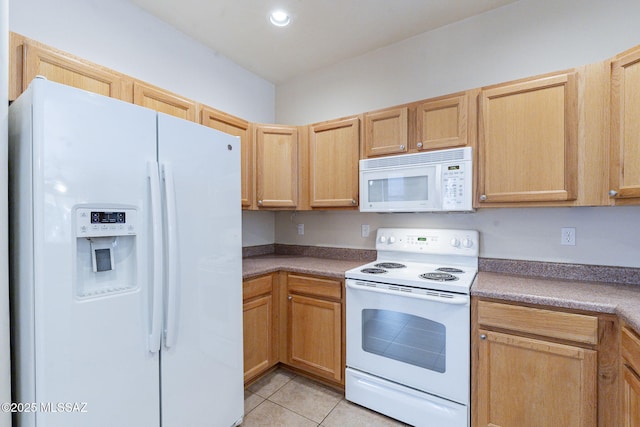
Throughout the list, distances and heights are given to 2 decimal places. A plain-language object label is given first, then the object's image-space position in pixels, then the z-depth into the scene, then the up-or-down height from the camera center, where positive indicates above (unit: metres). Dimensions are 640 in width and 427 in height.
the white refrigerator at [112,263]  0.99 -0.21
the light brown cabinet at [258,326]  2.06 -0.86
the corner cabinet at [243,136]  2.24 +0.64
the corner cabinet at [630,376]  1.14 -0.68
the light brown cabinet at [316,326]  2.08 -0.87
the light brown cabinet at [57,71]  1.31 +0.71
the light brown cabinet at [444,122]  1.90 +0.61
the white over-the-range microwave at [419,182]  1.88 +0.21
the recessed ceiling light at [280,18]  2.04 +1.40
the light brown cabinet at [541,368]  1.34 -0.78
